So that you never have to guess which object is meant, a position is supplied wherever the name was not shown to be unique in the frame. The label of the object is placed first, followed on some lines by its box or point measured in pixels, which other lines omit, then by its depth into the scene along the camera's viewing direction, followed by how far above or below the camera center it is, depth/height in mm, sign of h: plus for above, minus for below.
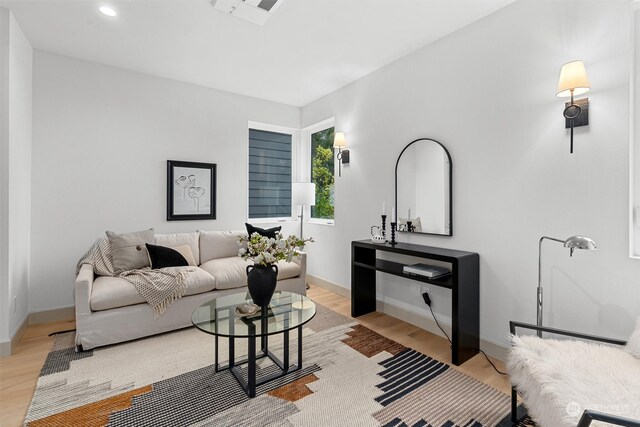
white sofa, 2488 -740
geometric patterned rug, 1745 -1127
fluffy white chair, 1193 -704
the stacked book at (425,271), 2580 -475
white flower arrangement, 2107 -260
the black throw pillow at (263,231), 3795 -218
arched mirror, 2807 +251
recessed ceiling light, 2404 +1557
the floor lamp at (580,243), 1678 -146
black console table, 2365 -551
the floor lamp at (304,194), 4207 +262
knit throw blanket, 2719 -589
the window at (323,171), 4391 +615
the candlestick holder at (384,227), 3240 -138
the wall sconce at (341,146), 3859 +834
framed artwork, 3785 +273
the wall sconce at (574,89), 1865 +772
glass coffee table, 1916 -706
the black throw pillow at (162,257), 3104 -447
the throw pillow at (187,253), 3385 -439
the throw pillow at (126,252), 3006 -399
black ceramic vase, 2131 -471
